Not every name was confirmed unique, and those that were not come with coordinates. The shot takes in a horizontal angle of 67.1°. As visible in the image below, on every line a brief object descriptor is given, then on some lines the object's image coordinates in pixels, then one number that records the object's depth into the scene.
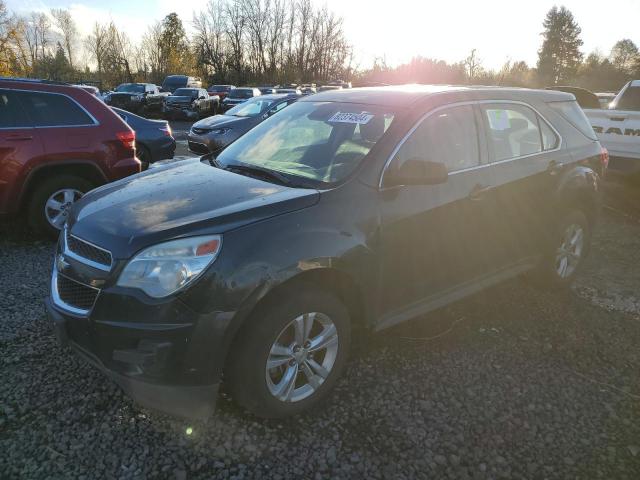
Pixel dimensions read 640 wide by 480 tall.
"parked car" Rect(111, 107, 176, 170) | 9.03
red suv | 5.06
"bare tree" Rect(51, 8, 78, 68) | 71.44
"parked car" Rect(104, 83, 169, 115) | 25.28
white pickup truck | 7.40
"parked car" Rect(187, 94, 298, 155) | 11.28
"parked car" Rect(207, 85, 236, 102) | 32.53
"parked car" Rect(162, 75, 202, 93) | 33.78
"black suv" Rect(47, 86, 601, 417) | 2.24
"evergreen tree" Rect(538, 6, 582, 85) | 69.91
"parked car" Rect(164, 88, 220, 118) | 24.41
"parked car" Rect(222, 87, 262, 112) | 25.62
